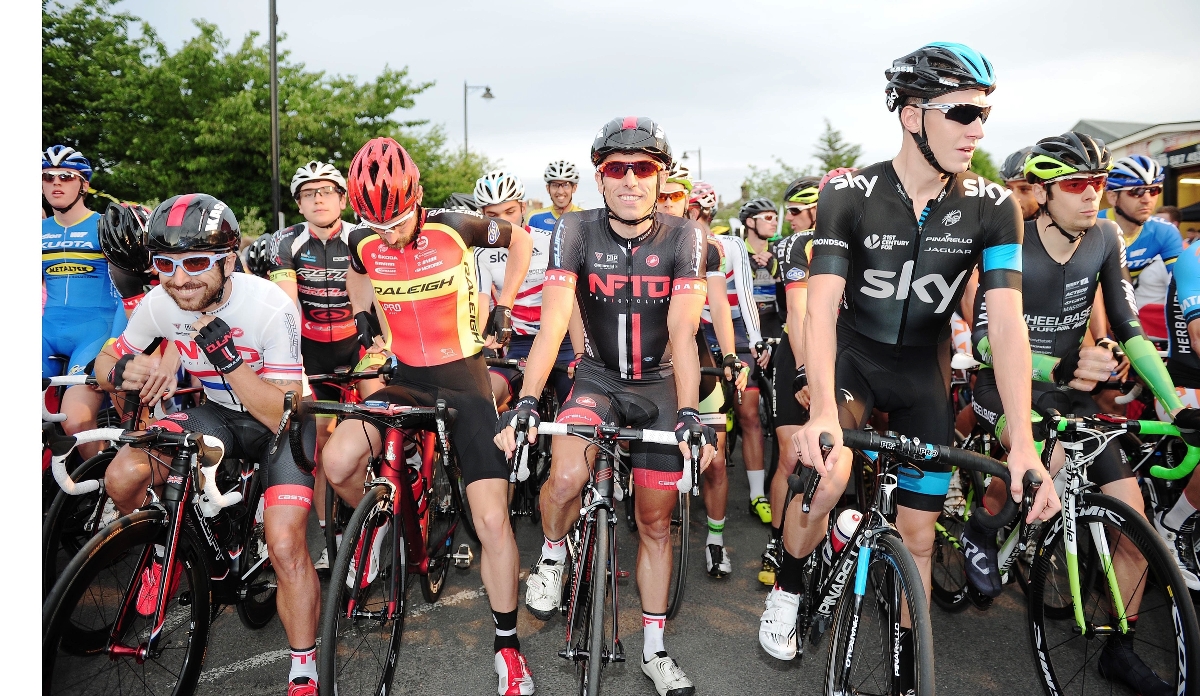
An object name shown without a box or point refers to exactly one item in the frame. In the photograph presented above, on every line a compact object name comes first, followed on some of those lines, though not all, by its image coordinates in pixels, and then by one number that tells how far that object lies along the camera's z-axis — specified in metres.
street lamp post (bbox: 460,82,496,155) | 39.22
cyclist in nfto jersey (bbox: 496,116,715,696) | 3.62
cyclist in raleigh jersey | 3.69
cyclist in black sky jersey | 2.84
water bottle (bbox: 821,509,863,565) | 3.10
